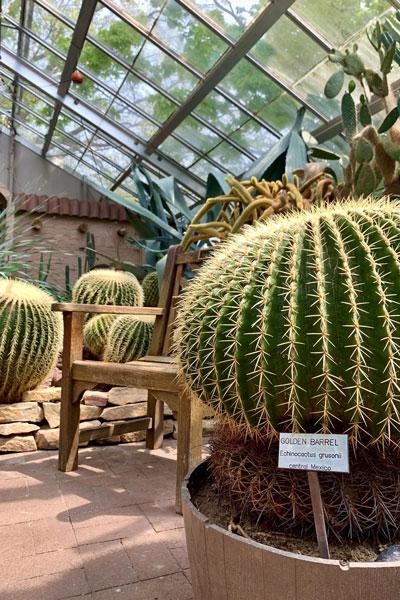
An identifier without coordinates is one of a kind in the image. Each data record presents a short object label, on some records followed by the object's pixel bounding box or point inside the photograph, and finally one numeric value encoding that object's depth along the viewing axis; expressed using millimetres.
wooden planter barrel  670
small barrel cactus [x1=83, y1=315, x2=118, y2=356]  3201
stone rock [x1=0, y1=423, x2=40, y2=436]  2316
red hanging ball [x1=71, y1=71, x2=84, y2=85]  5887
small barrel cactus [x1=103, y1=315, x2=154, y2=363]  2791
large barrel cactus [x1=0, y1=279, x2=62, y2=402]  2365
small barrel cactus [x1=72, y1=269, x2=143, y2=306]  3471
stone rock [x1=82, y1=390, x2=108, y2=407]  2543
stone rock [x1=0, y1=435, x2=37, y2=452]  2328
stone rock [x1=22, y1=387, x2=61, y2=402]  2463
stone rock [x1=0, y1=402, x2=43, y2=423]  2340
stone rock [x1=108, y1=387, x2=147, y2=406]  2568
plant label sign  737
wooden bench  1634
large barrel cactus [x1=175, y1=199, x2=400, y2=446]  749
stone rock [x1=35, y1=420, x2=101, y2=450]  2398
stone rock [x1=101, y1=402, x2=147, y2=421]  2543
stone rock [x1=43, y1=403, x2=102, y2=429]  2420
